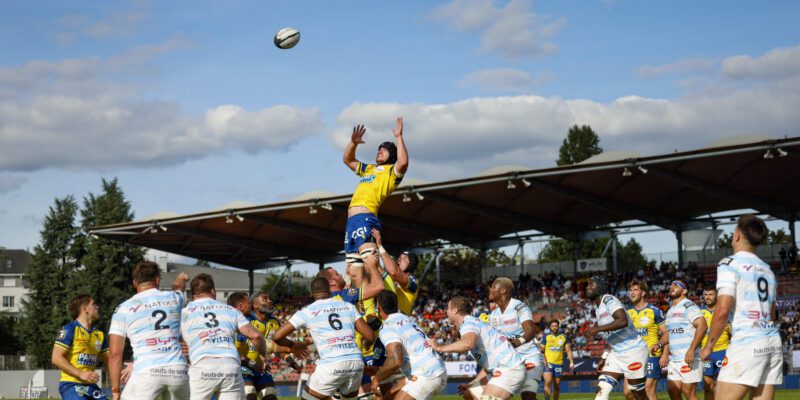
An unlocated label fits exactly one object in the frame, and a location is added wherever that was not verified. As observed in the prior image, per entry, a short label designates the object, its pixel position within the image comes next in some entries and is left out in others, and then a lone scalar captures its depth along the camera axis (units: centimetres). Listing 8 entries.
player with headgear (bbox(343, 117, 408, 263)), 1373
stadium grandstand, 3694
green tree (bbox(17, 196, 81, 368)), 7944
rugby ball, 2083
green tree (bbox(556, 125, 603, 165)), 10056
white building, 12231
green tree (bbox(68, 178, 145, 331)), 8100
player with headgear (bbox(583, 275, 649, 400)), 1627
